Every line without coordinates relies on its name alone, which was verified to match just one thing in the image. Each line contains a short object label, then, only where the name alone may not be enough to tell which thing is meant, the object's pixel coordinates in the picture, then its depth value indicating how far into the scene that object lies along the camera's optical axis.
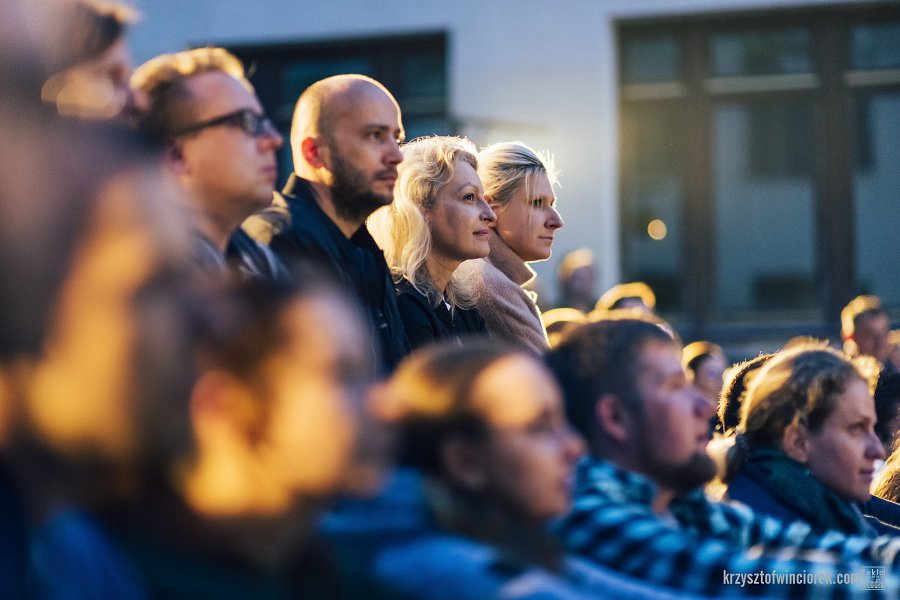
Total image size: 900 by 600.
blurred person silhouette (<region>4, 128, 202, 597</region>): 3.24
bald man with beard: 7.32
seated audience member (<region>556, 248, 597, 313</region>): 17.98
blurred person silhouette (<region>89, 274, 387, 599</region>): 3.36
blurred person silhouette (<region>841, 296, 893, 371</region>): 16.05
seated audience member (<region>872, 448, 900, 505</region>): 8.19
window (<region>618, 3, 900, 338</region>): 21.23
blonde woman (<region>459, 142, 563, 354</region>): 9.43
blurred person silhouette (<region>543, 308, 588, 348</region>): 8.69
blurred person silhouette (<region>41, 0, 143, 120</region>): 4.73
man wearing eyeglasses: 6.18
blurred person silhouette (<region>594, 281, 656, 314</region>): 14.56
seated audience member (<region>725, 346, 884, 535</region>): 6.40
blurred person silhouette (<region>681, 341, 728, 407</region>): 12.53
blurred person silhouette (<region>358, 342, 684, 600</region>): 4.16
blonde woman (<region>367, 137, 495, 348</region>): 8.56
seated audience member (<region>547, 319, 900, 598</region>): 4.74
